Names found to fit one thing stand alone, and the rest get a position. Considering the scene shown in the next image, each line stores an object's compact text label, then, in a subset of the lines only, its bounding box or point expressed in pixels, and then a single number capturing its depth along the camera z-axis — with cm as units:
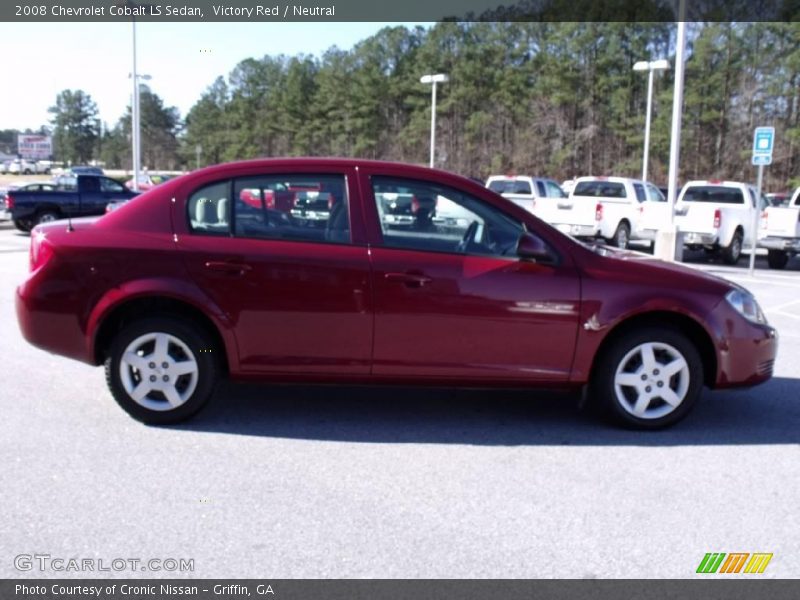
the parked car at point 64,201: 2070
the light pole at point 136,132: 2861
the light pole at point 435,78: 3816
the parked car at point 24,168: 8744
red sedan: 526
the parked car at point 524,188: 2312
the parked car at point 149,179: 4352
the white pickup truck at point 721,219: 1836
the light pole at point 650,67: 2957
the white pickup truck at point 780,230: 1742
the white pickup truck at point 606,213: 2000
